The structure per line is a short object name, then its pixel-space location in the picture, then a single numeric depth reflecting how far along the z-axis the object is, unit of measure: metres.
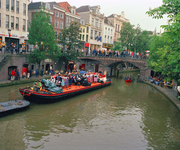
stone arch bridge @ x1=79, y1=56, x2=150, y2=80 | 35.31
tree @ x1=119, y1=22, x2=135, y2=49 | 47.38
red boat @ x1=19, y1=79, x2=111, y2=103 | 15.49
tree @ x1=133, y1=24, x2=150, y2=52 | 47.34
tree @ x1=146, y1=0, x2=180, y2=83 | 10.32
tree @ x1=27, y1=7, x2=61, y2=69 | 26.02
